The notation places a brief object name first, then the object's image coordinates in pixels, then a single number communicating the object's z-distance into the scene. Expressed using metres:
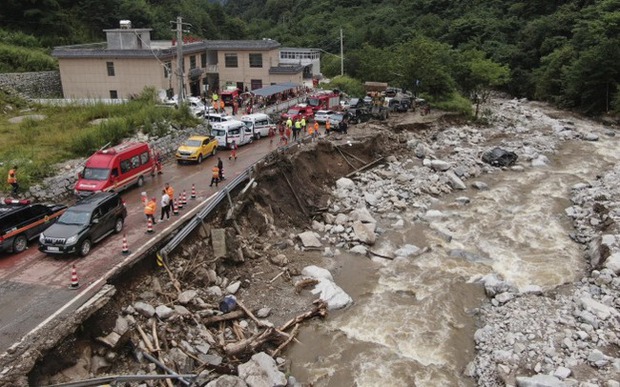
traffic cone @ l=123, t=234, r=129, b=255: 17.64
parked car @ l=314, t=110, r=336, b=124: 40.25
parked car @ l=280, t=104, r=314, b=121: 40.91
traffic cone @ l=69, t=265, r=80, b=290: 15.43
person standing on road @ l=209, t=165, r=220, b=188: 24.97
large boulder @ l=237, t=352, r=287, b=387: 14.23
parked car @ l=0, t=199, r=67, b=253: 17.46
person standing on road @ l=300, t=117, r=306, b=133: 36.43
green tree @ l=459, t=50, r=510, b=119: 53.38
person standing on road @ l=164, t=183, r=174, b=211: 20.56
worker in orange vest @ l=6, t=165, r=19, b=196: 20.95
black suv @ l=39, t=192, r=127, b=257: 17.03
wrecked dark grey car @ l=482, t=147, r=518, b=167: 38.19
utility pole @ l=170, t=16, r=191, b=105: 32.06
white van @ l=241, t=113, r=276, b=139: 35.16
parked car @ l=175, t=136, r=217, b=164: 28.86
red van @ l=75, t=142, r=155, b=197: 21.95
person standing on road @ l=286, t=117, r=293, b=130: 36.12
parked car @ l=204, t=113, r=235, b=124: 35.44
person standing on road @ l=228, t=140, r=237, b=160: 30.50
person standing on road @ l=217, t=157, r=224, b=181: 25.60
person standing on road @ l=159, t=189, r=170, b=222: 20.34
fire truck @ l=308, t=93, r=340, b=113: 43.91
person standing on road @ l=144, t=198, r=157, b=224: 19.47
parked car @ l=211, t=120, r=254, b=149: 32.44
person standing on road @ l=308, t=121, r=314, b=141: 35.18
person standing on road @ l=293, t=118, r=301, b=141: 35.03
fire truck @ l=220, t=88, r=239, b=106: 44.94
